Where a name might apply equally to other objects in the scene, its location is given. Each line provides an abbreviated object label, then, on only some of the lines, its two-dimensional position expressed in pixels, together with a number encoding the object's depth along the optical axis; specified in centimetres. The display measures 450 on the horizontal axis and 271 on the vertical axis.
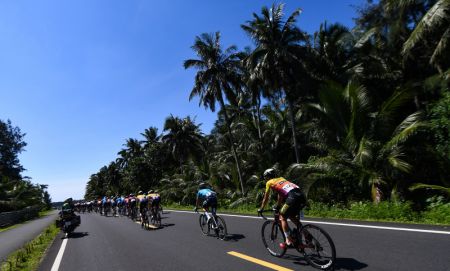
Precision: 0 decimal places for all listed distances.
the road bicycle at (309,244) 572
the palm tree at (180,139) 4894
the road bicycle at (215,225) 1016
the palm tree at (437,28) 1563
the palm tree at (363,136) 1460
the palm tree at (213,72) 3022
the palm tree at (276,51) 2519
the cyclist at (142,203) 1579
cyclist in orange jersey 643
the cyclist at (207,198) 1073
